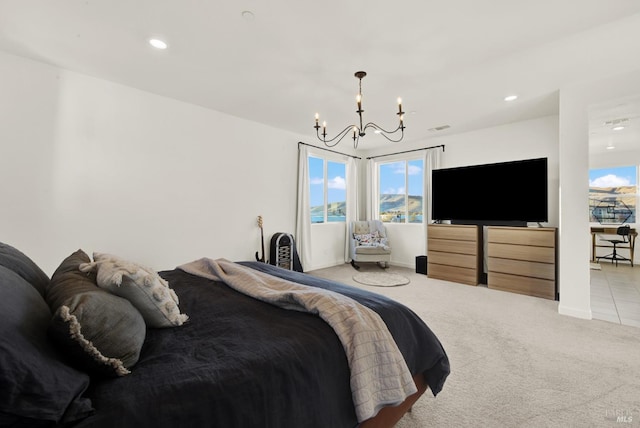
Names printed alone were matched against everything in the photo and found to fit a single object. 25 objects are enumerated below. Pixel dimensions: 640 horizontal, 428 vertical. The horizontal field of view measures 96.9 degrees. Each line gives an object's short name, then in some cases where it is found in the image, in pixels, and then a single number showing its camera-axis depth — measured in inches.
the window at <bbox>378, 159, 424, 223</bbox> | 228.7
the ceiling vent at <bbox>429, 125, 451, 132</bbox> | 185.8
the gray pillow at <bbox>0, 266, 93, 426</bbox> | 25.1
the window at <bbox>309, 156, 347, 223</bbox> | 223.0
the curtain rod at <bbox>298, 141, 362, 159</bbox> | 208.0
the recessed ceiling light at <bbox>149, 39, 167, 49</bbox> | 96.4
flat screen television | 160.1
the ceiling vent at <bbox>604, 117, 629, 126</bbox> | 159.7
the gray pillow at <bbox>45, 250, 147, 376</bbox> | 32.4
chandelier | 188.9
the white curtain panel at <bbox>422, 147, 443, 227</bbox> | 209.4
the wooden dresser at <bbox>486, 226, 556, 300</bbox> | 149.4
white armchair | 211.8
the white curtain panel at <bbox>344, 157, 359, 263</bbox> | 243.3
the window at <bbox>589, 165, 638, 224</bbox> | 244.0
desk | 224.8
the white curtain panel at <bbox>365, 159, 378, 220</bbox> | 252.1
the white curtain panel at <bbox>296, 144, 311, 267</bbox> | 203.5
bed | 28.0
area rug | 176.6
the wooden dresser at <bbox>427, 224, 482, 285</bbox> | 176.2
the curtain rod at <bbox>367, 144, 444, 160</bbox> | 211.0
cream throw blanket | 46.1
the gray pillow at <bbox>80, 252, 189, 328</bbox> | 45.4
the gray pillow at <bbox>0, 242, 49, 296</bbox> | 47.9
